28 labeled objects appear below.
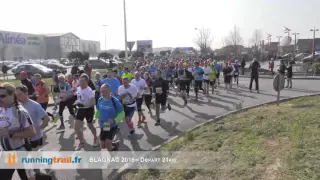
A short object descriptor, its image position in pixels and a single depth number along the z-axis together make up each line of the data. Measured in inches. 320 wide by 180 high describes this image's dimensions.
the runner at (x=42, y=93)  374.0
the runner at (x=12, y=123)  153.9
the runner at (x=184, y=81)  595.2
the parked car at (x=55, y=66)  1623.8
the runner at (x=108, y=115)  255.6
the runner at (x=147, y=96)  440.9
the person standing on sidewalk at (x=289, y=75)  753.9
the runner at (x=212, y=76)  688.4
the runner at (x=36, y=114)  218.6
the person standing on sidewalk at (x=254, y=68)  667.4
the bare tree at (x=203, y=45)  2558.6
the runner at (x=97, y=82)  466.9
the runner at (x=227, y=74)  727.7
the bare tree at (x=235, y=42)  2611.2
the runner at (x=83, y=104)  296.0
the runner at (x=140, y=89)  403.5
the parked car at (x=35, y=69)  1319.5
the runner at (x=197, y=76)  605.3
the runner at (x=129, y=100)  344.5
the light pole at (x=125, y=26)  1131.3
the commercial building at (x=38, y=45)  3255.4
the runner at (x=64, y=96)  396.5
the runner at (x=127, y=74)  521.6
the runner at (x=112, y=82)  411.2
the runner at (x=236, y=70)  800.3
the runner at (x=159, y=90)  406.0
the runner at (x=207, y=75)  661.9
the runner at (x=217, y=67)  775.7
